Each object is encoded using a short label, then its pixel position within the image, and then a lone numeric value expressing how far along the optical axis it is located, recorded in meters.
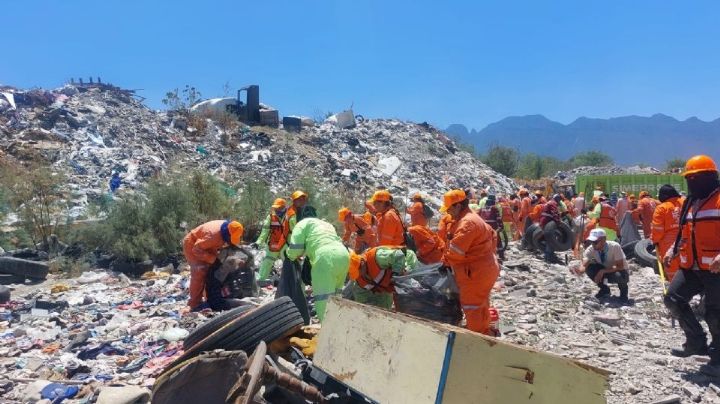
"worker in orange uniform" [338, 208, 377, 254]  8.04
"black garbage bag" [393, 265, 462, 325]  4.68
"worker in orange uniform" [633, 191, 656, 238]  11.97
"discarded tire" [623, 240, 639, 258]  10.79
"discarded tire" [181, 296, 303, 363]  3.64
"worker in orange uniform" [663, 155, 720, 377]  4.33
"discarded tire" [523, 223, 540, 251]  11.38
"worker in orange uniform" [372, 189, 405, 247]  6.98
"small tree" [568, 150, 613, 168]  54.70
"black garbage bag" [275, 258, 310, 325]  5.59
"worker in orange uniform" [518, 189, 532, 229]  12.94
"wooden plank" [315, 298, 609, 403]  2.46
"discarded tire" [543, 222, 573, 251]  10.62
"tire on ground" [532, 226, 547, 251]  11.06
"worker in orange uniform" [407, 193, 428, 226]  8.51
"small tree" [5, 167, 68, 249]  11.05
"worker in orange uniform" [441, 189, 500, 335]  4.59
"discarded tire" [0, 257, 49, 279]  8.84
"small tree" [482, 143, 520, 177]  39.16
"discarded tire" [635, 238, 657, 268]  9.62
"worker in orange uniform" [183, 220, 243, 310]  5.98
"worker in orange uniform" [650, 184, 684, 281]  6.21
